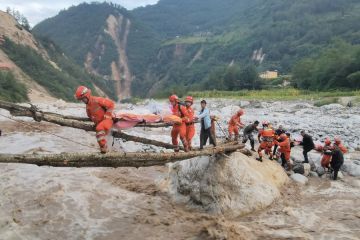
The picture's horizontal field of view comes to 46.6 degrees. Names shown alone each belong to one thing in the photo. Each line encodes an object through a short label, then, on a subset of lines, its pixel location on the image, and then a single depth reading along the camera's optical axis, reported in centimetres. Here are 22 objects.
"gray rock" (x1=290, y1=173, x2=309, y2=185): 1344
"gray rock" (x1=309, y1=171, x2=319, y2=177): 1431
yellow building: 8622
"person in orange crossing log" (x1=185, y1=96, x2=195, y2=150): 1092
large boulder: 1103
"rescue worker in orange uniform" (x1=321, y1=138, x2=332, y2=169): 1412
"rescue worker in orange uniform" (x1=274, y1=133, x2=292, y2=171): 1412
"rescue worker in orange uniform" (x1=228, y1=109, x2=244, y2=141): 1405
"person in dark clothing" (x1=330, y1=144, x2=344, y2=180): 1346
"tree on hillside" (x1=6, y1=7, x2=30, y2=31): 10100
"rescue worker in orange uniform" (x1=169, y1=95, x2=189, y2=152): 1087
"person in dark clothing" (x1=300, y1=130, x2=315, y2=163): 1487
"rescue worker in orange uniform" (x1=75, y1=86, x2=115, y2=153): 859
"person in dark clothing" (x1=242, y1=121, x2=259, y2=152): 1467
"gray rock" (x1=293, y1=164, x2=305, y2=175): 1414
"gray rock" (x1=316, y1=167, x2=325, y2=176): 1427
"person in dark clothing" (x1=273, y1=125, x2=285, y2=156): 1485
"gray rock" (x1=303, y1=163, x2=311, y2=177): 1427
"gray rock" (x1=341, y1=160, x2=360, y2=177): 1420
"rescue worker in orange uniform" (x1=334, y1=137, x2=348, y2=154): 1379
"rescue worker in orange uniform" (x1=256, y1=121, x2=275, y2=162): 1406
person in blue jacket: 1131
